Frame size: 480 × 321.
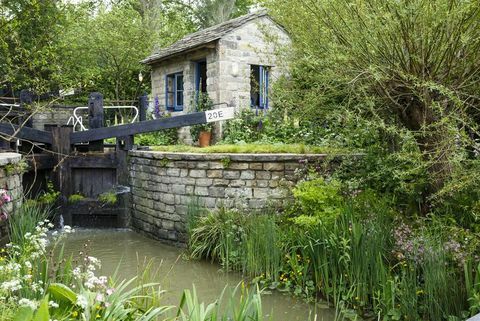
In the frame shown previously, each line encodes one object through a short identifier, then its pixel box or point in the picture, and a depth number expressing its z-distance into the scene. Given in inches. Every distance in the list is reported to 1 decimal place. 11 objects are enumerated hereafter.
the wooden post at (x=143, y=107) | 461.8
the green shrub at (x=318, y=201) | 211.0
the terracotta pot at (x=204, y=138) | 433.4
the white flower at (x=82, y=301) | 102.7
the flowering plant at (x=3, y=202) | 197.7
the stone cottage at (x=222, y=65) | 436.5
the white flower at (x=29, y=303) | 93.5
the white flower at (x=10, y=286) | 106.1
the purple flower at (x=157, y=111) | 511.2
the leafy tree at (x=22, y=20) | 184.4
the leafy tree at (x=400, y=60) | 177.2
